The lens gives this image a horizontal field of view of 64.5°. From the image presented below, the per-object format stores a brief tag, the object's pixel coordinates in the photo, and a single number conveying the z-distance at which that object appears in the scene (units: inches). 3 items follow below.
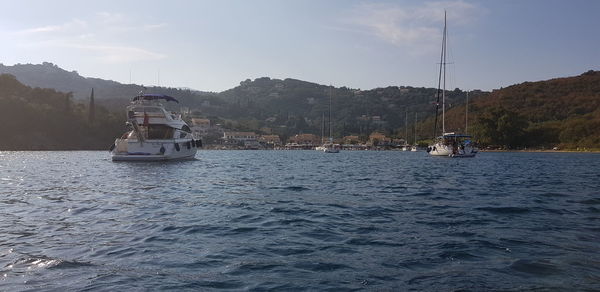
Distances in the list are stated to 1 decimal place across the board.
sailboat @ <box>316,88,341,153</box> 4926.2
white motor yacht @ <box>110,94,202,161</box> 1883.6
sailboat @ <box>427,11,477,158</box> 2844.5
